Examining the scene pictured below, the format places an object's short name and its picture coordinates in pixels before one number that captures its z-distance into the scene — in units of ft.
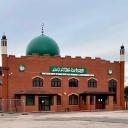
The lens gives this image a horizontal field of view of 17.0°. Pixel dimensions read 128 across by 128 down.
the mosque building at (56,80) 202.90
